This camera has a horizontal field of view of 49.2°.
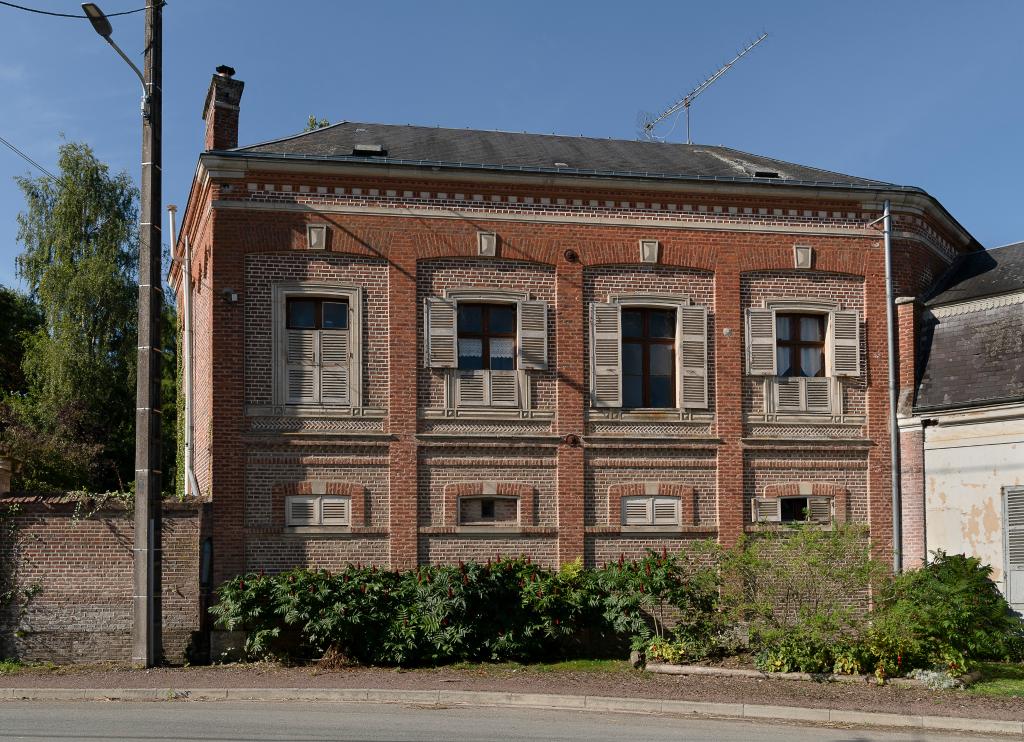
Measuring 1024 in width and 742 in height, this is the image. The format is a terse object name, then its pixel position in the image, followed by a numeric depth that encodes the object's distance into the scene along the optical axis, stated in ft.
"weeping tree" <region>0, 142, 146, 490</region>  113.39
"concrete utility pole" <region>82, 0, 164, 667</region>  50.34
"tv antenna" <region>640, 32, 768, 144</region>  84.94
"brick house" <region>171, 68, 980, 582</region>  59.36
